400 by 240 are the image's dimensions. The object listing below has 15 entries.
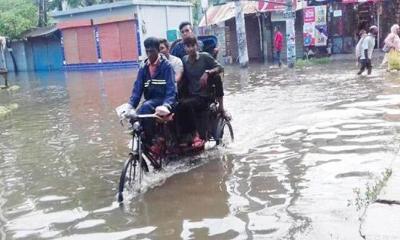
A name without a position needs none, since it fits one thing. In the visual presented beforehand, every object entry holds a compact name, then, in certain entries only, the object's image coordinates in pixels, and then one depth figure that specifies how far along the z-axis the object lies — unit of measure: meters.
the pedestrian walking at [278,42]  24.48
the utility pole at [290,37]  22.66
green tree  38.88
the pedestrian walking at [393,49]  16.58
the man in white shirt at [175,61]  7.25
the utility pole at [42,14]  40.94
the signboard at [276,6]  26.18
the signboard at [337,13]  25.80
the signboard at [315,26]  25.86
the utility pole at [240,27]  23.92
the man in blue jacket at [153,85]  6.28
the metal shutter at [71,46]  35.53
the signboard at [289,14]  22.42
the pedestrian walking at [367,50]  15.99
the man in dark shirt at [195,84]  7.20
